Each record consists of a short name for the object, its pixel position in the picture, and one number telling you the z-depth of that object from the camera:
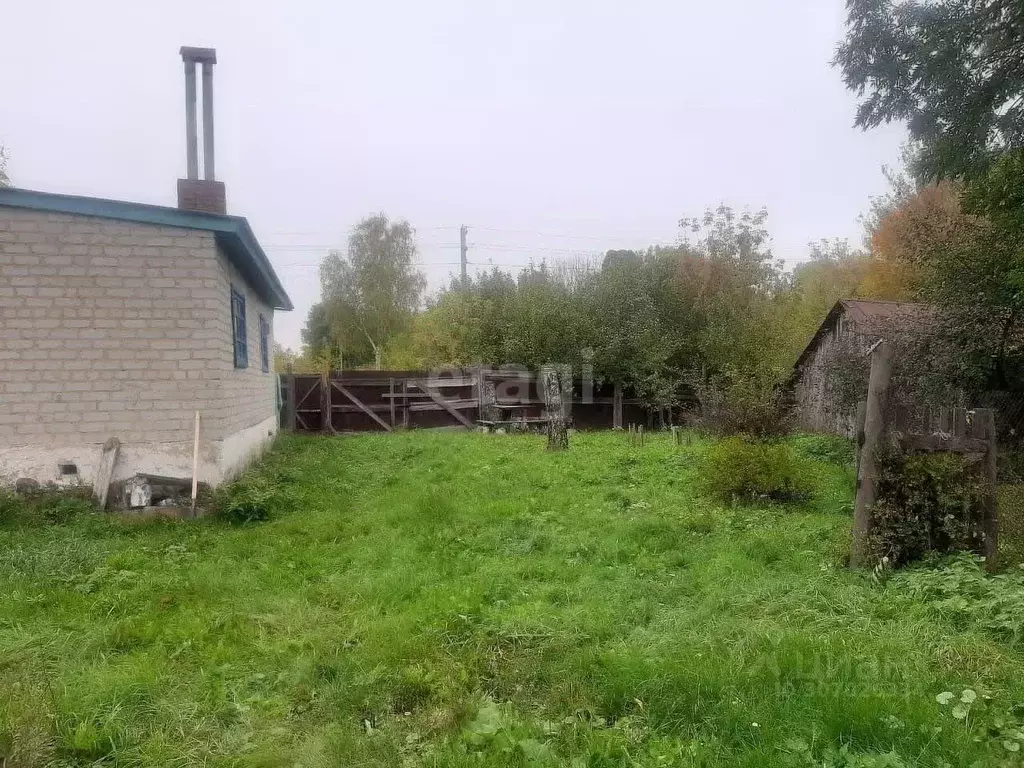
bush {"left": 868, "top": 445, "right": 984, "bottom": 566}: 4.89
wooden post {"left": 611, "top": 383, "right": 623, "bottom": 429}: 21.22
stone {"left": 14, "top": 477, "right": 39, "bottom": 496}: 7.03
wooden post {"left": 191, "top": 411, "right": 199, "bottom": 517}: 7.31
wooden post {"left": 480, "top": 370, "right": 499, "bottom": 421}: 18.33
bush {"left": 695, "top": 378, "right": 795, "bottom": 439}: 9.38
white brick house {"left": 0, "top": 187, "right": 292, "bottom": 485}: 7.03
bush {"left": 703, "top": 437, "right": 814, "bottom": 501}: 7.70
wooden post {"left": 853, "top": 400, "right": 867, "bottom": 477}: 5.26
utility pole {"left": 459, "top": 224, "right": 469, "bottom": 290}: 37.88
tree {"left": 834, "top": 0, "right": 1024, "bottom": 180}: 8.14
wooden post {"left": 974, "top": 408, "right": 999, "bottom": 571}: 4.87
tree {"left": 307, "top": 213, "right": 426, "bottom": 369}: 37.06
